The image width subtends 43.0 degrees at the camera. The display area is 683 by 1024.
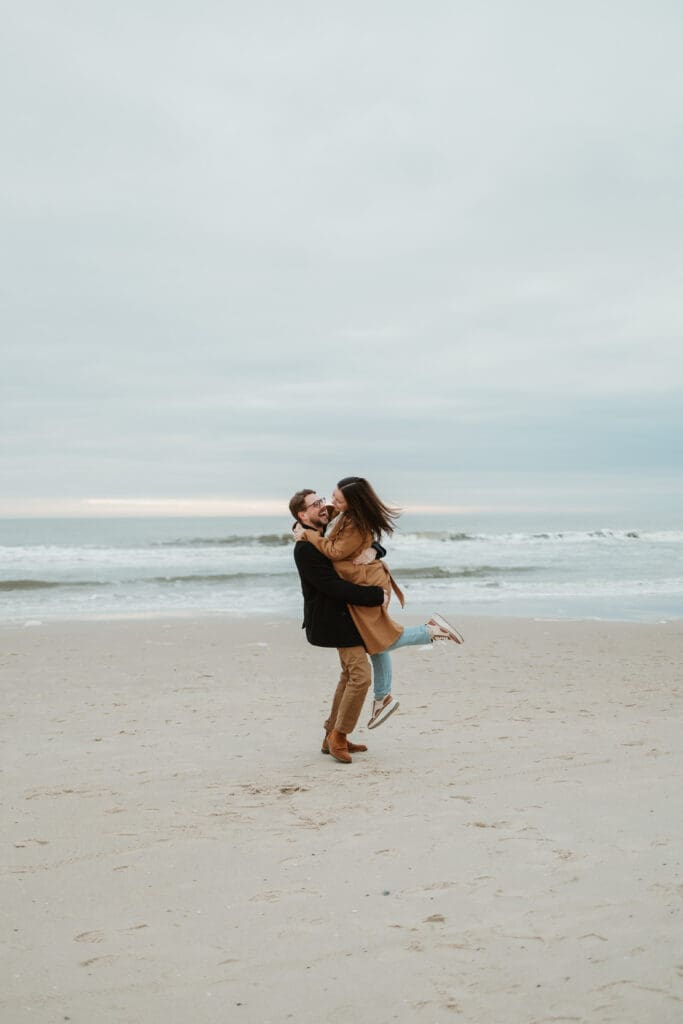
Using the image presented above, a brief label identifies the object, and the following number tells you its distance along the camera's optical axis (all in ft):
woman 18.66
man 18.76
